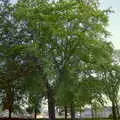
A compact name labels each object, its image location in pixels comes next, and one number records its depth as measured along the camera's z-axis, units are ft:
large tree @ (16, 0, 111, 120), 60.60
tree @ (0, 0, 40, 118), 62.02
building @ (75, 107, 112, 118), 199.50
